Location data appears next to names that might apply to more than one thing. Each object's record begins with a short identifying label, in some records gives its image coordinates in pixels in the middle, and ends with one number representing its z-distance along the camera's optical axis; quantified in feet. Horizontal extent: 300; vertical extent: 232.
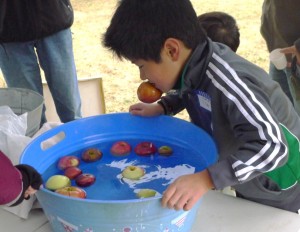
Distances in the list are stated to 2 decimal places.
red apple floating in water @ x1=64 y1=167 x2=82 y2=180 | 3.06
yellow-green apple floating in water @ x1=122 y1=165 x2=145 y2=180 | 3.01
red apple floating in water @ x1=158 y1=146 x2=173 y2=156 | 3.34
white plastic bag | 3.03
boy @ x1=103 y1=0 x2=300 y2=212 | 2.62
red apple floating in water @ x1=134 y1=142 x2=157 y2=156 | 3.35
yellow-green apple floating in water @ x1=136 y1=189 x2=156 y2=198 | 2.72
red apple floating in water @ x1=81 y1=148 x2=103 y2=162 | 3.29
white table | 2.83
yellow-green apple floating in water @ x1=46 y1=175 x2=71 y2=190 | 2.86
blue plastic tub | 2.30
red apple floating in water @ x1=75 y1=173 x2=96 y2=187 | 2.95
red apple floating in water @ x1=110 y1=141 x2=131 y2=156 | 3.37
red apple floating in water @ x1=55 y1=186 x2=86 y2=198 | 2.66
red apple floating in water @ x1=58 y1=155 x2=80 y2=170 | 3.20
